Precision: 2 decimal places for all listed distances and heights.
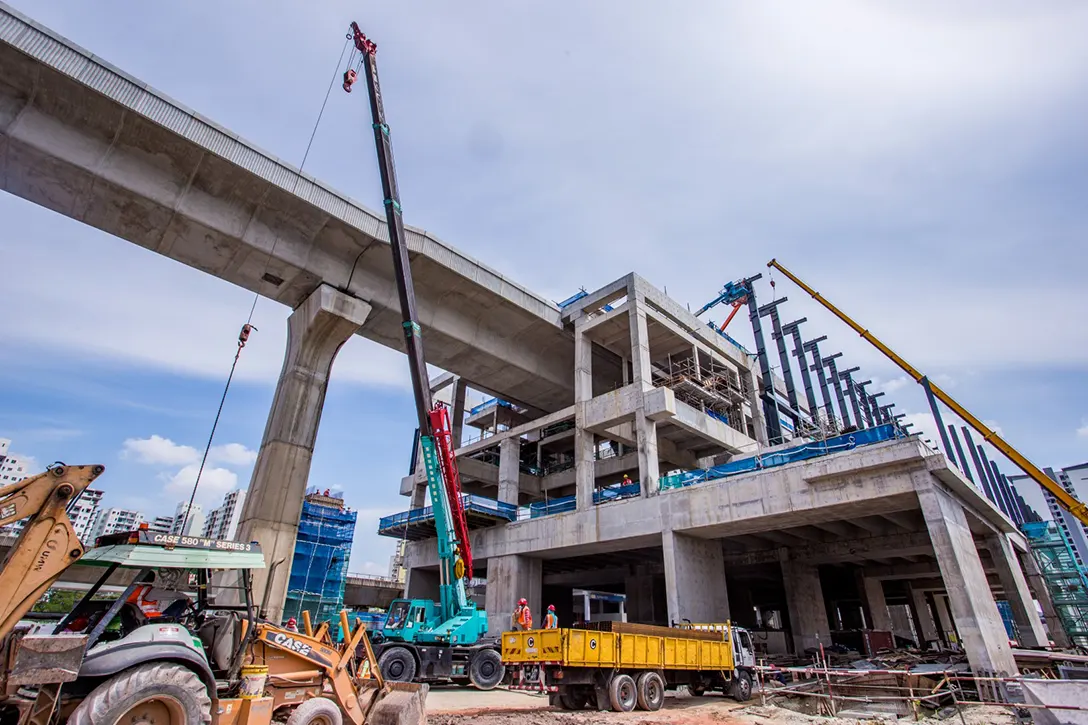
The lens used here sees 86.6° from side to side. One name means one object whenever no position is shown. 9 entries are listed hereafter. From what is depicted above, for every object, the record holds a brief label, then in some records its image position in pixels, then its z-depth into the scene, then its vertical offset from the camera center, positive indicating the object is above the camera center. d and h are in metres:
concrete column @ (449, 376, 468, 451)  37.81 +14.15
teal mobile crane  16.23 +1.24
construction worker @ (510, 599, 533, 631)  16.50 +0.77
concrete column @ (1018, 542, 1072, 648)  25.66 +2.29
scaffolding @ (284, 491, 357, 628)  41.38 +5.93
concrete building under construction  18.48 +4.90
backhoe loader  4.64 -0.02
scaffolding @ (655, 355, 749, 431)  30.11 +12.76
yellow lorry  12.14 -0.26
